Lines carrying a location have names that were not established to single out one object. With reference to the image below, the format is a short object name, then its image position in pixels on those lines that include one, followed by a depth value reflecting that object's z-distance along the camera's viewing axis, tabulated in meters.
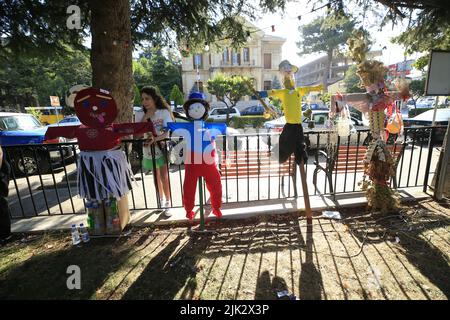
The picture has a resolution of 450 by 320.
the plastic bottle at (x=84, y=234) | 3.15
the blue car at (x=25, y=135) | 6.85
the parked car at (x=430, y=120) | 9.48
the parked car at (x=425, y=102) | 29.60
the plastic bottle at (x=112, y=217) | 3.14
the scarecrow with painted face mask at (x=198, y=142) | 2.85
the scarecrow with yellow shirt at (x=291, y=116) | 3.08
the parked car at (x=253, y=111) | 20.33
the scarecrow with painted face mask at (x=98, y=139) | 2.72
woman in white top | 3.46
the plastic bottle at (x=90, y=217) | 3.10
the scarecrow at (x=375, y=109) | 3.23
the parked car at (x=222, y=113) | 18.94
